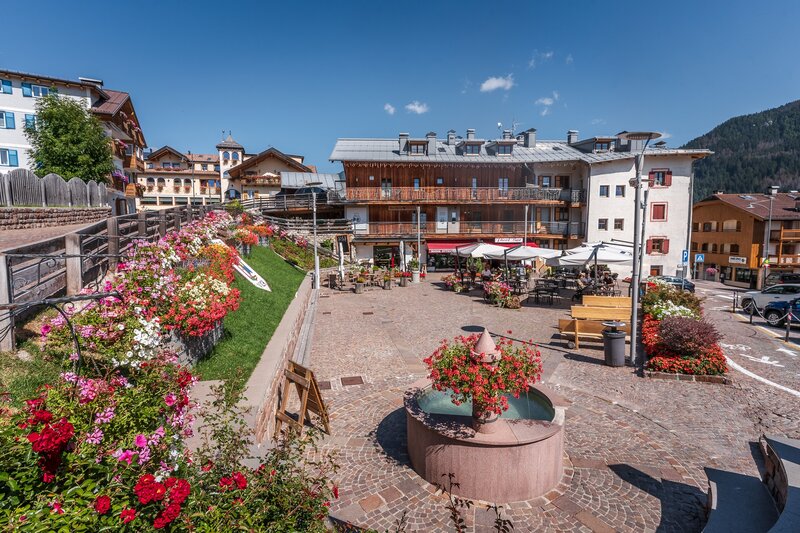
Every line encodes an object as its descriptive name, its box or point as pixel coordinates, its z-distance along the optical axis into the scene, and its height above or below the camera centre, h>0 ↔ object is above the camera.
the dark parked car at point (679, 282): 28.50 -3.88
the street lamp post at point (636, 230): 10.16 -0.10
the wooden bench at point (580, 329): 12.09 -3.05
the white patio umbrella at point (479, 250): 22.47 -1.38
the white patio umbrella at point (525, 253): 20.31 -1.38
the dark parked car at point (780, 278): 34.28 -4.32
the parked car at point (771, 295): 17.56 -2.92
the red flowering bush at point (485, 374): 5.12 -1.87
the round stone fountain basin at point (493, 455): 5.32 -3.00
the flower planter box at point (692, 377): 9.28 -3.42
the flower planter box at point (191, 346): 6.68 -2.17
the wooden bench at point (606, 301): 14.38 -2.61
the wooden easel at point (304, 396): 6.88 -2.92
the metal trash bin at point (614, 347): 10.37 -3.04
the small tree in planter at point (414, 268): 27.27 -3.12
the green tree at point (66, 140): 25.12 +4.99
